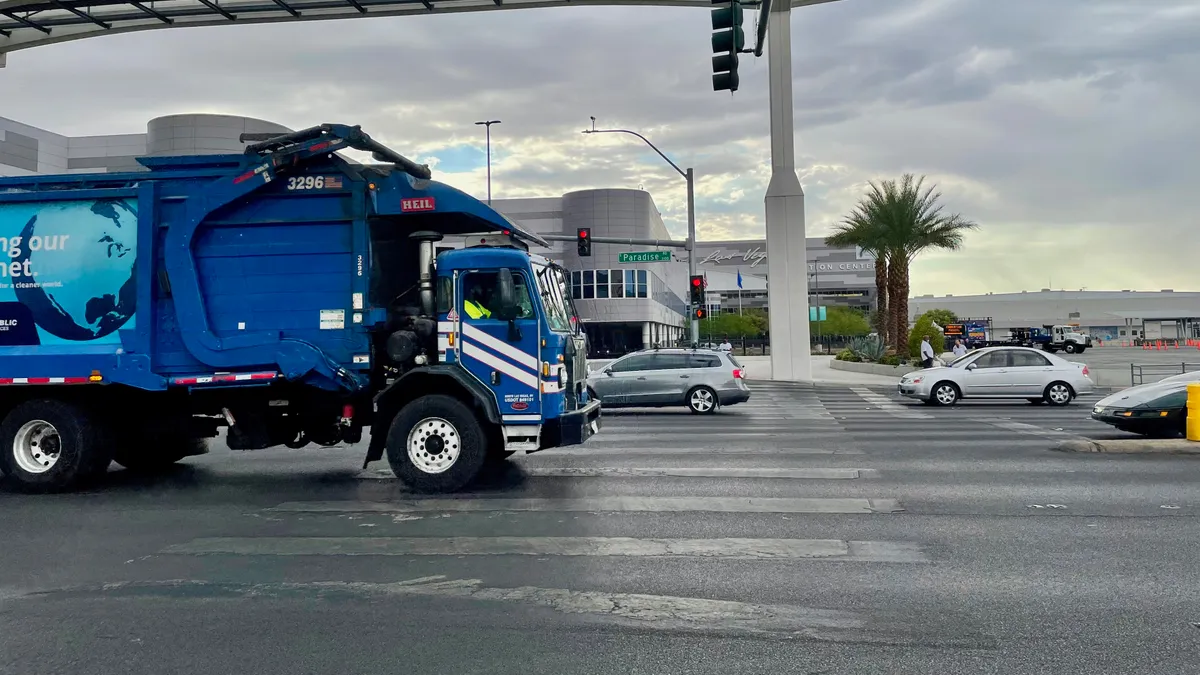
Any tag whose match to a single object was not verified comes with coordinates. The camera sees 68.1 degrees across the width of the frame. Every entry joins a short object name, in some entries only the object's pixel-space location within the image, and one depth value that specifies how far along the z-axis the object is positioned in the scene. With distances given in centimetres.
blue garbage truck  926
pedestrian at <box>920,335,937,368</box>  3284
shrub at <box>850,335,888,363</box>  3922
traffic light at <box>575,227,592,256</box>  2945
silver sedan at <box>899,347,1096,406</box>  2066
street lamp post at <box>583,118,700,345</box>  3170
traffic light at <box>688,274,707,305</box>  3061
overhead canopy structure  1928
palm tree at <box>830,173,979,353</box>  3788
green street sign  3155
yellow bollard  1191
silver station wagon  1930
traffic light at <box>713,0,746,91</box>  1079
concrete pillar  3073
